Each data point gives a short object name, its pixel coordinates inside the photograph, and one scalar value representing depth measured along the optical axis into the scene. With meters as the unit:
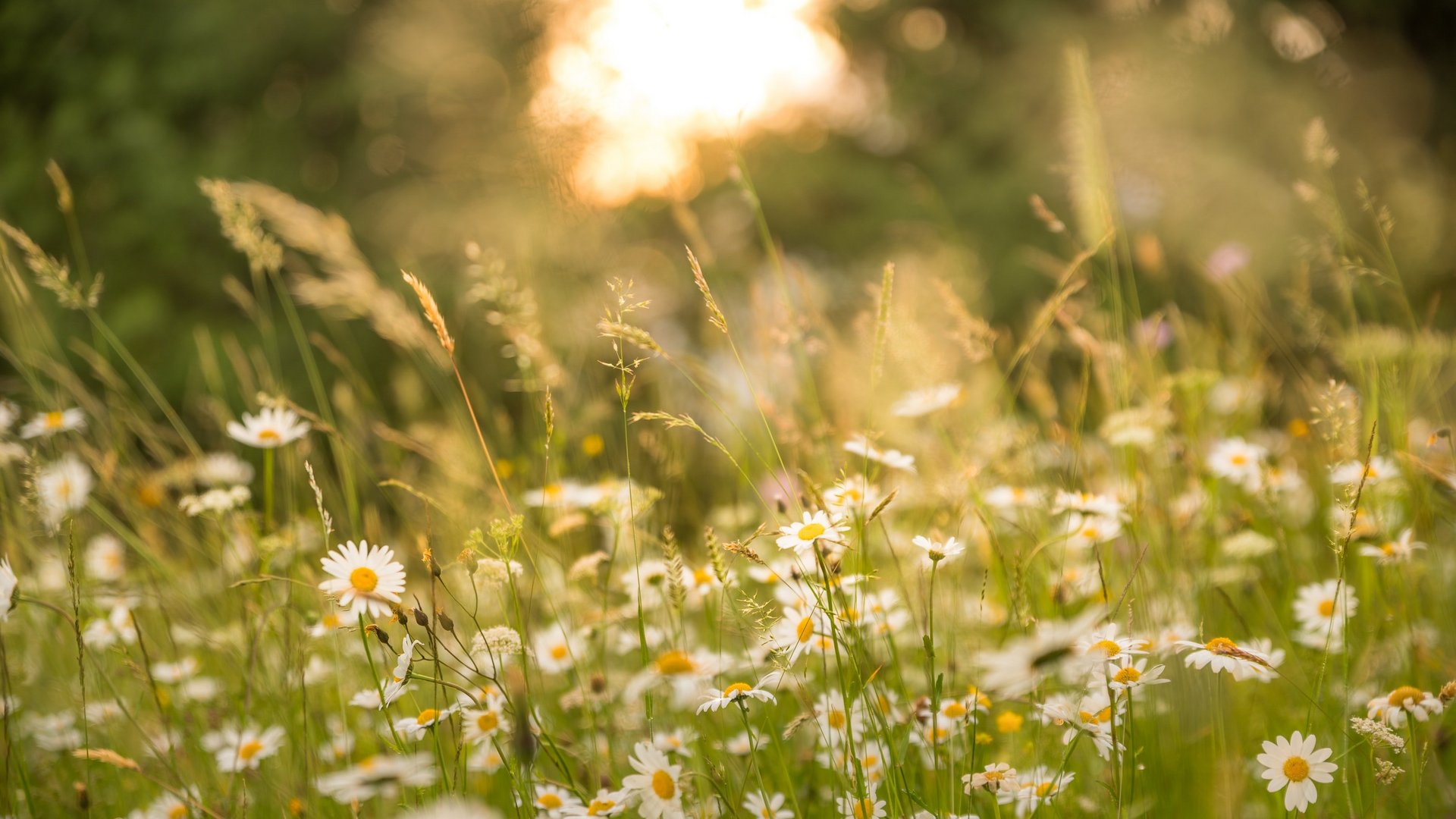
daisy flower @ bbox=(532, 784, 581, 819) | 1.55
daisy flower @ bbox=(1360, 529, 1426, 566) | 1.61
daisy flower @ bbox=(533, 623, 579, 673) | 1.70
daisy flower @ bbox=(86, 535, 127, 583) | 2.06
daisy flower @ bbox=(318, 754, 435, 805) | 1.44
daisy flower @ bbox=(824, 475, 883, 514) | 1.56
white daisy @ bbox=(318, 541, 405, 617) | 1.53
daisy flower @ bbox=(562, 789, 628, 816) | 1.54
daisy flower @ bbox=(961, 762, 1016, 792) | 1.53
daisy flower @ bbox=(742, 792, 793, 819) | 1.56
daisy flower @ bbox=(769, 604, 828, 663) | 1.56
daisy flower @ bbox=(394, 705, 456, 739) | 1.55
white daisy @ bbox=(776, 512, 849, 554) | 1.54
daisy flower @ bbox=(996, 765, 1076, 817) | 1.53
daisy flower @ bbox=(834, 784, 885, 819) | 1.52
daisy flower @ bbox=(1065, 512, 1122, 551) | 1.65
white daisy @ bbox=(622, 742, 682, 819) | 1.55
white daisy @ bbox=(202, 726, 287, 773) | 1.63
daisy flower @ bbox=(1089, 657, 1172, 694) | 1.52
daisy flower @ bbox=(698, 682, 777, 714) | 1.53
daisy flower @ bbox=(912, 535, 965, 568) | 1.54
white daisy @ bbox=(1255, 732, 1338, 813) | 1.53
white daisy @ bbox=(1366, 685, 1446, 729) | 1.54
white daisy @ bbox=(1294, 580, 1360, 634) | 1.66
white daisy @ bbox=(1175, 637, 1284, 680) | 1.52
